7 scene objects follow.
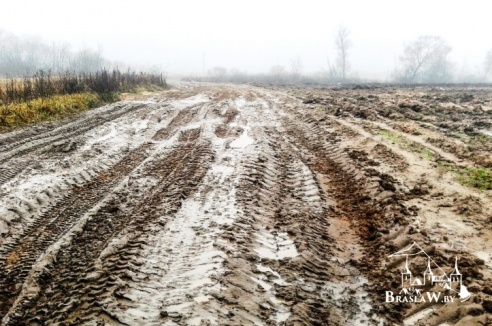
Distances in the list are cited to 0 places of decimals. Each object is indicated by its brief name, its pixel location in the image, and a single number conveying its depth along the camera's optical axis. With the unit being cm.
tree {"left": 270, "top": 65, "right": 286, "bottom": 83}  6258
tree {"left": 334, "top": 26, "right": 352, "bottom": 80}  6825
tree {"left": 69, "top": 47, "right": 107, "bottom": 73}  7857
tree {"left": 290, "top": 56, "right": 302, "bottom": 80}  8918
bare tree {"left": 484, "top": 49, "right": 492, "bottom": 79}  7669
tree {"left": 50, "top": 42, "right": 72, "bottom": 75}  8950
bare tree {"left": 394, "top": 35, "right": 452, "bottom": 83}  6369
